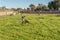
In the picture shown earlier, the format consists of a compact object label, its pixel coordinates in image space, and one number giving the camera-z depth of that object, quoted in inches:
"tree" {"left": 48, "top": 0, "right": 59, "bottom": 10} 849.4
